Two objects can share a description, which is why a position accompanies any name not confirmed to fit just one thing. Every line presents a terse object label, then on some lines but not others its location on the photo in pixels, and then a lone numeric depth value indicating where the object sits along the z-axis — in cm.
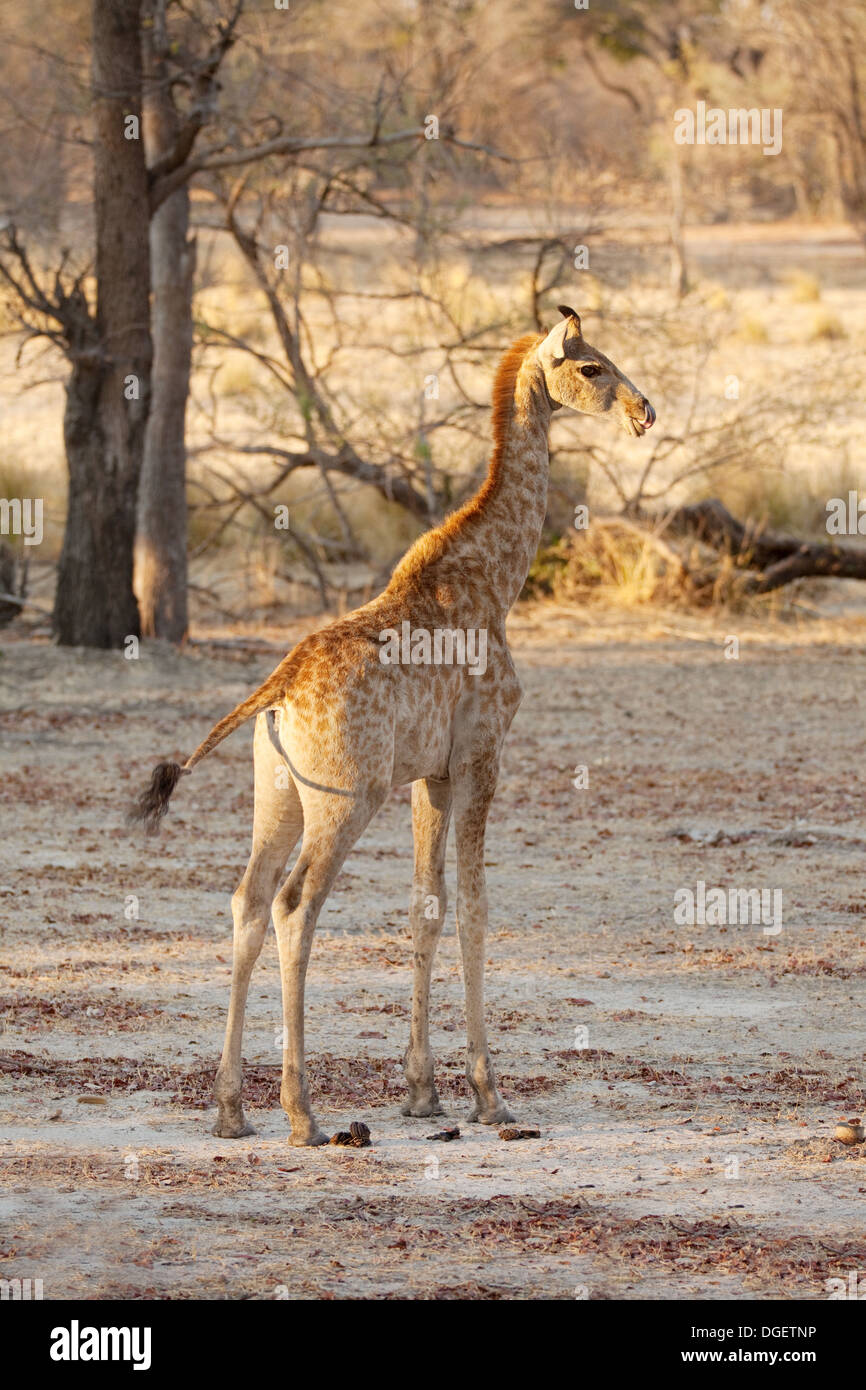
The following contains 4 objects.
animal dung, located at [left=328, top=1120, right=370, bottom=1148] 1070
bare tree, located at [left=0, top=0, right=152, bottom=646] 2880
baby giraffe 1050
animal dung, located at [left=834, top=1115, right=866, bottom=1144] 1084
